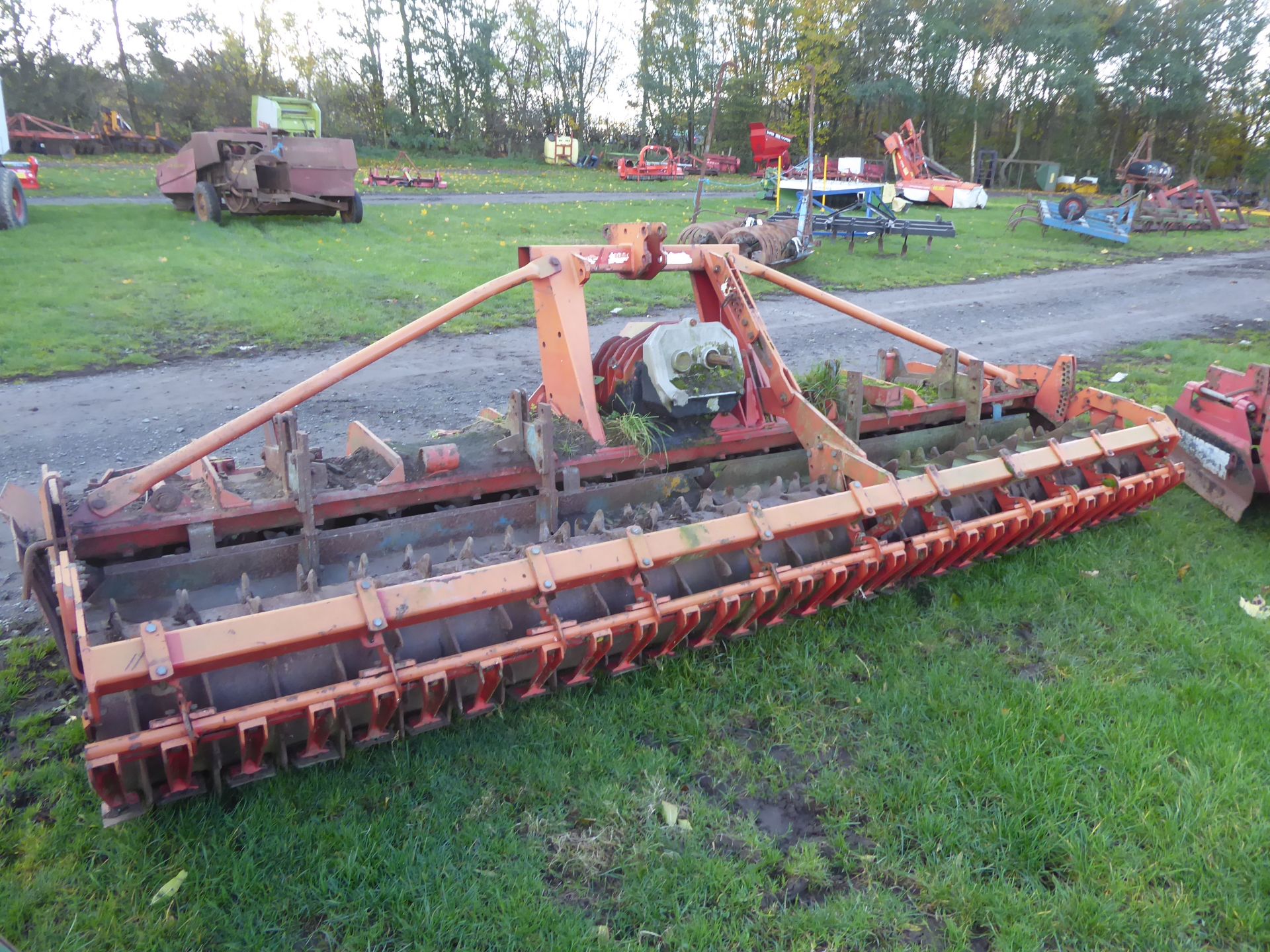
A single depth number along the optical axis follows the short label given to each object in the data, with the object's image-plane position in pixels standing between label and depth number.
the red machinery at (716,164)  35.41
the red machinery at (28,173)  17.42
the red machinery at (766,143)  19.84
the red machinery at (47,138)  26.67
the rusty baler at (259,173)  14.78
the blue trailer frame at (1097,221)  20.25
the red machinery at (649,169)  29.56
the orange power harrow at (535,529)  2.75
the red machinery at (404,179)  24.05
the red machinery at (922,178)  26.34
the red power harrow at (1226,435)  5.12
